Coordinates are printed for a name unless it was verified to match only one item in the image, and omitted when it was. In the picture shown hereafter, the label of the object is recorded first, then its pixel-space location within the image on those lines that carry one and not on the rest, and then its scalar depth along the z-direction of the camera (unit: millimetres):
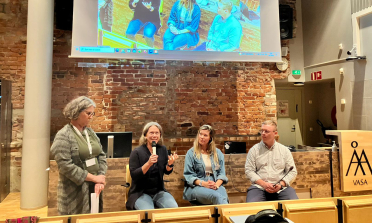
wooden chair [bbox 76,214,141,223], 1314
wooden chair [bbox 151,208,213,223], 1362
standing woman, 1671
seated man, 2318
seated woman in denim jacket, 2244
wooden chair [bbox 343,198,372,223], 1514
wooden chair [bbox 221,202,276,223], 1396
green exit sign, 5012
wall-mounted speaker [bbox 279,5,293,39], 4652
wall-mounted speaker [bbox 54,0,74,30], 3943
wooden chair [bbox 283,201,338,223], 1491
